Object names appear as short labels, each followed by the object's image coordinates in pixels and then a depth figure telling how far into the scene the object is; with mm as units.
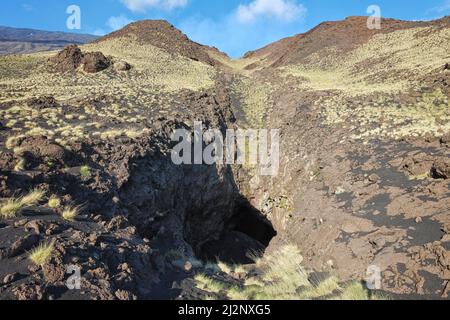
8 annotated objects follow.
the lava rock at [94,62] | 26359
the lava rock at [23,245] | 6359
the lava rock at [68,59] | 26688
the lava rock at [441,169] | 10328
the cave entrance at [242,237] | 19238
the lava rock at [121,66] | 27609
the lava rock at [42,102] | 16188
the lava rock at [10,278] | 5711
